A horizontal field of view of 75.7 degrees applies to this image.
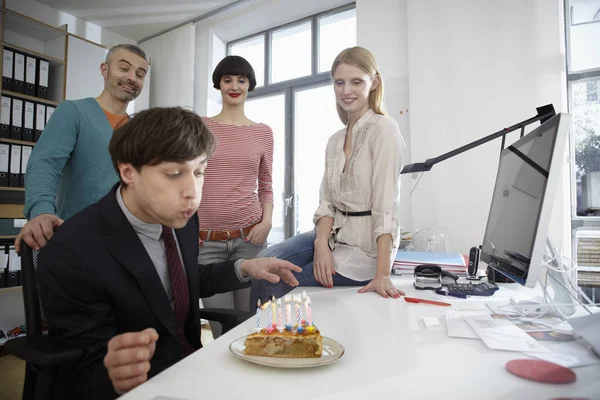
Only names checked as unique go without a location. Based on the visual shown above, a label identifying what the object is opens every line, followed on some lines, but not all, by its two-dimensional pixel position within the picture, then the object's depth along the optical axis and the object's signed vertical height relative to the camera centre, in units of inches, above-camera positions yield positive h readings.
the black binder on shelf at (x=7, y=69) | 111.0 +41.3
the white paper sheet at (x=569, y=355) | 23.2 -8.8
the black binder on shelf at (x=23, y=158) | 113.5 +15.8
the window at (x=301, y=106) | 142.3 +41.6
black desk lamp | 50.0 +10.2
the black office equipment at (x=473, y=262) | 57.2 -7.0
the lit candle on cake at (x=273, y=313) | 28.6 -7.5
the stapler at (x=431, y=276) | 49.8 -8.0
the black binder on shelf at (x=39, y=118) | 117.7 +28.6
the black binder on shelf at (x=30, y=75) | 117.3 +41.7
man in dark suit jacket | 29.9 -3.7
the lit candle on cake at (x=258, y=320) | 30.5 -8.5
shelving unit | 112.3 +52.9
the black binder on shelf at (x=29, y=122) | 115.1 +26.8
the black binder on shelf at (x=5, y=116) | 110.1 +27.2
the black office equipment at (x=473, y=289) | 44.2 -8.5
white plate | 22.6 -8.9
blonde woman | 47.4 +1.8
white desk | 19.9 -9.2
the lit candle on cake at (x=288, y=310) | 29.1 -7.3
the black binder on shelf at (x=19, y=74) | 114.0 +41.0
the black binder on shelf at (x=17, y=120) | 112.4 +26.8
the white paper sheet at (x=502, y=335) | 26.0 -8.7
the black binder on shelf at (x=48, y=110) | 119.6 +31.4
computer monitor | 31.1 +1.4
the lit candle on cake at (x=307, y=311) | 29.8 -7.6
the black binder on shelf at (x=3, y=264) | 109.7 -15.1
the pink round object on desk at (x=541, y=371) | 21.1 -8.8
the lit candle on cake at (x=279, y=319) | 30.1 -9.0
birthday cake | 24.9 -8.5
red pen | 39.1 -8.9
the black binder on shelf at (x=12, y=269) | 111.2 -16.9
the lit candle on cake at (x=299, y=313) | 30.0 -7.8
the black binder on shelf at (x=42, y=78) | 120.8 +41.8
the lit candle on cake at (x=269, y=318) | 30.6 -8.7
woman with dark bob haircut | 63.8 +5.2
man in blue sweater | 48.3 +9.0
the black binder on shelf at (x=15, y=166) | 111.8 +13.2
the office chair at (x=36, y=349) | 27.5 -10.2
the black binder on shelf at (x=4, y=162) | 109.7 +14.1
